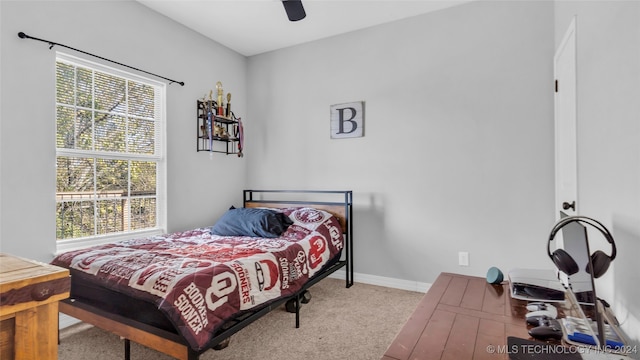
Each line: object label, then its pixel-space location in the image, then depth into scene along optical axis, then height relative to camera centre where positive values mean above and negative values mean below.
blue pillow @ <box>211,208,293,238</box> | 2.83 -0.43
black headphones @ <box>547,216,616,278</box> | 1.08 -0.30
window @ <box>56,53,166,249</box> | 2.42 +0.23
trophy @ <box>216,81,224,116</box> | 3.52 +0.86
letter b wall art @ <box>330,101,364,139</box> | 3.37 +0.65
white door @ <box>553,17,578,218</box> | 1.92 +0.38
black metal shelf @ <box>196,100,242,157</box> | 3.44 +0.56
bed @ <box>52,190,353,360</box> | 1.51 -0.58
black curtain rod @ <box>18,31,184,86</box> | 2.11 +1.00
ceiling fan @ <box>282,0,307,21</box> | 2.18 +1.23
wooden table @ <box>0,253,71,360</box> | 0.63 -0.28
